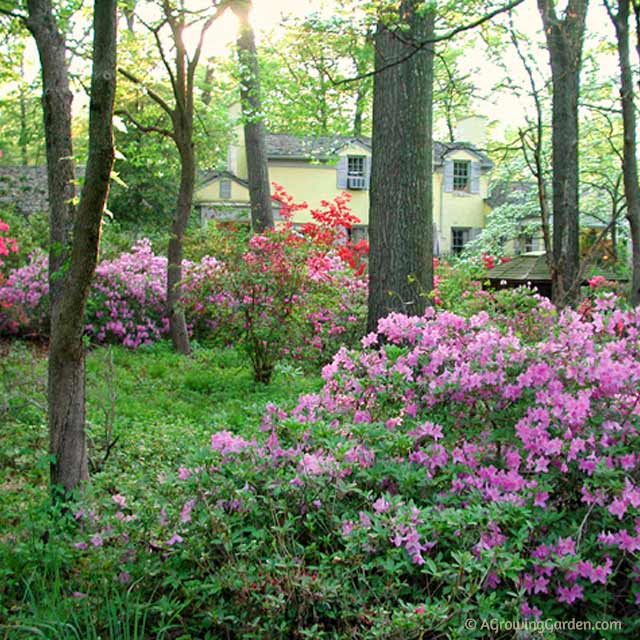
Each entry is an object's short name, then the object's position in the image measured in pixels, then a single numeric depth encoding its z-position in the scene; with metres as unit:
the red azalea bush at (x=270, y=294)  7.91
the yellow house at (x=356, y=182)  28.52
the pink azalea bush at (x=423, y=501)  2.29
